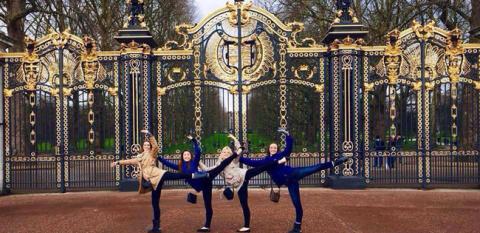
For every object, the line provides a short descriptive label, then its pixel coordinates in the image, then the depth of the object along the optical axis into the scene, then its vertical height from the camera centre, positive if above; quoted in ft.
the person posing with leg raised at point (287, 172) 24.31 -2.58
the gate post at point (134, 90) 40.19 +2.39
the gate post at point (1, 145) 40.50 -1.94
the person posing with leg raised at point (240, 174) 24.38 -2.66
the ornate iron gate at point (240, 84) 40.32 +2.82
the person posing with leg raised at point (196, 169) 24.47 -2.44
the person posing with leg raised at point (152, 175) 24.95 -2.72
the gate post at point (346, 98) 39.83 +1.54
